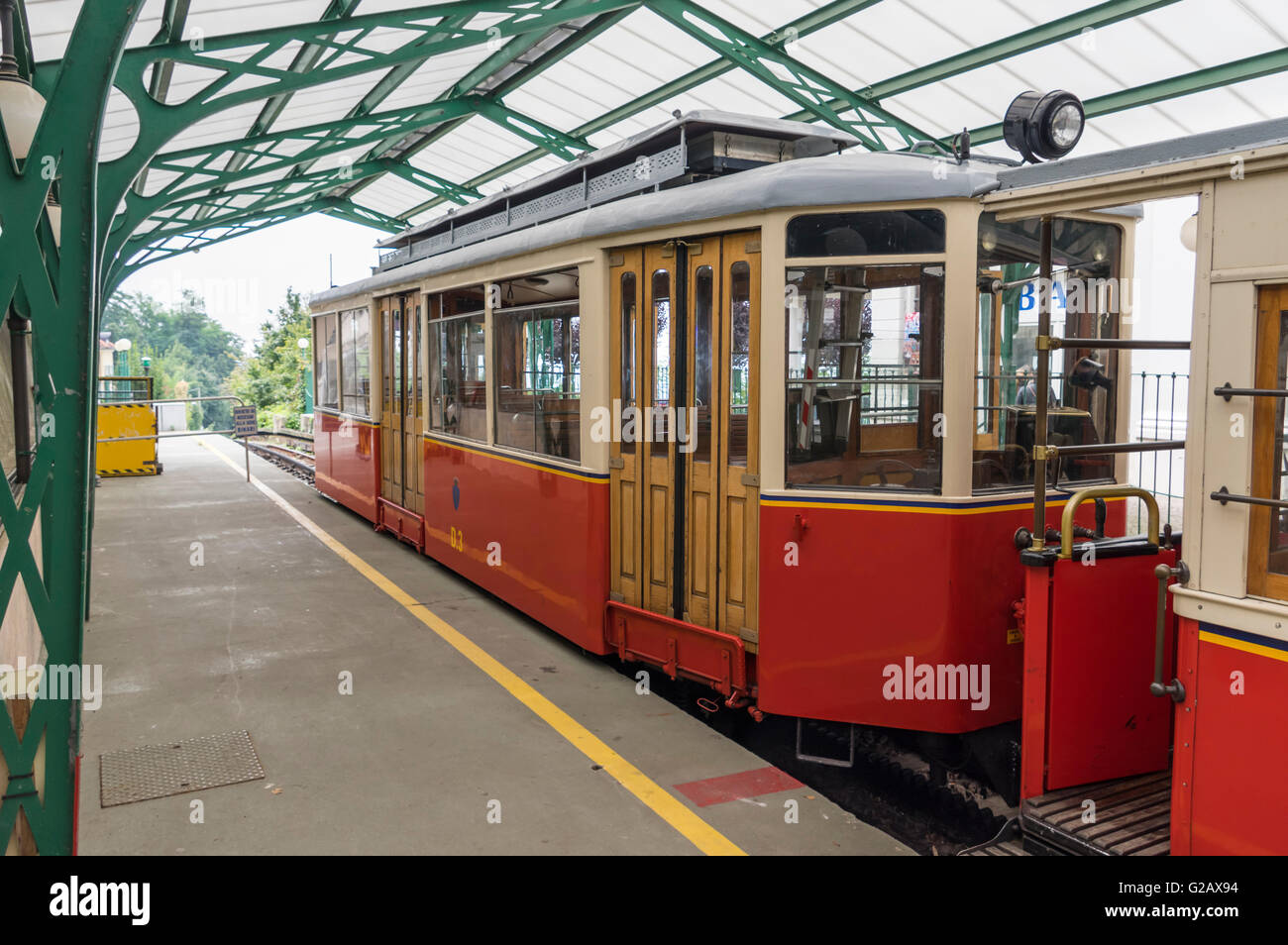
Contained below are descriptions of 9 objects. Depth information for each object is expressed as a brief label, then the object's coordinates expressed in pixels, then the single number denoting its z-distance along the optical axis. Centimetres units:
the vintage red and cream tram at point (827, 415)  442
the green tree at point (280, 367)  4409
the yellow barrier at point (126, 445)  1706
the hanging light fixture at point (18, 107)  319
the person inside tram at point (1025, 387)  458
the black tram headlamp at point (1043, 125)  439
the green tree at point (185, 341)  8244
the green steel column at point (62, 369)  302
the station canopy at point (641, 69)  1016
